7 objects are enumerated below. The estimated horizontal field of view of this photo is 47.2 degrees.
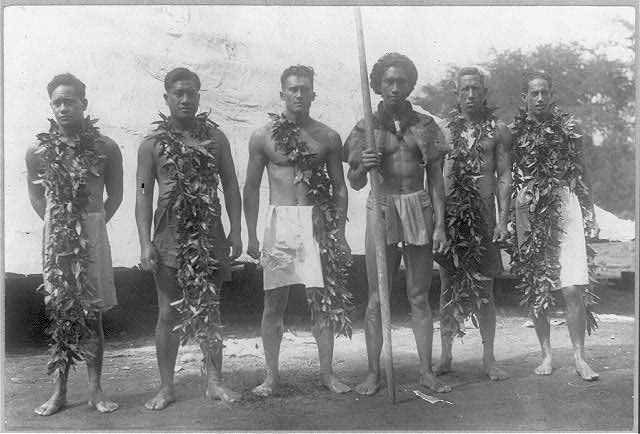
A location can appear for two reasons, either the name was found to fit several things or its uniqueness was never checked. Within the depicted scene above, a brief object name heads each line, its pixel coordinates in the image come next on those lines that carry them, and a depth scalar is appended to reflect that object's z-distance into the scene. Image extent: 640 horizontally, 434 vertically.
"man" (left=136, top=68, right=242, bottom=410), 5.14
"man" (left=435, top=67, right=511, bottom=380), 5.64
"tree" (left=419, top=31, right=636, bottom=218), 5.79
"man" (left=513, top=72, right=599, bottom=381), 5.64
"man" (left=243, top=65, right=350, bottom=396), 5.33
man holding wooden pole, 5.39
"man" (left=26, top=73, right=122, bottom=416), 5.12
